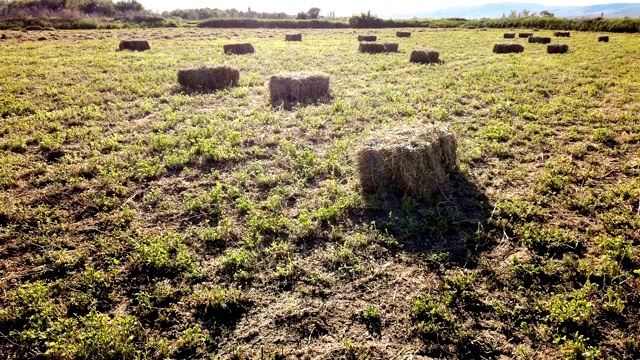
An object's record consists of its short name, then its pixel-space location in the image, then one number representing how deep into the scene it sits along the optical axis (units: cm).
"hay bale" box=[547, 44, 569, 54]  2020
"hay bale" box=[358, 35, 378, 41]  2899
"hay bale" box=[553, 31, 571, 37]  3171
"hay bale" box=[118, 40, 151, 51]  2189
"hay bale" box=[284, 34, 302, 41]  3050
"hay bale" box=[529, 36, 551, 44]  2573
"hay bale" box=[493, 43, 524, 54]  2112
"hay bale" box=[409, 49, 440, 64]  1802
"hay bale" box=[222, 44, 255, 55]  2128
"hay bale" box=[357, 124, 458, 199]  611
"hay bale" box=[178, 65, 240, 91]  1317
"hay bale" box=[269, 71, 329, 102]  1176
